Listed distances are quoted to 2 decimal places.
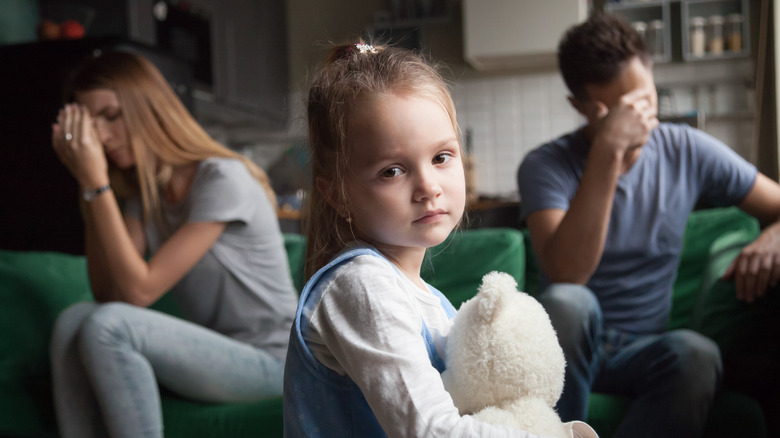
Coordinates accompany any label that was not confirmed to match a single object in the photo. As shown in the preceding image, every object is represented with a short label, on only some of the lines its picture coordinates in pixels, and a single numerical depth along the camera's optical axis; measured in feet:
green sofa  4.60
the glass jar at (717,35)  13.30
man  3.75
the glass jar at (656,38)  13.48
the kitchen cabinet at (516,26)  13.39
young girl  1.81
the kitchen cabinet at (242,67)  13.88
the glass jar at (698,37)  13.43
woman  4.18
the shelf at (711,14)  13.14
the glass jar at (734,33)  13.17
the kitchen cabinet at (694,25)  13.23
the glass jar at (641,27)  13.41
